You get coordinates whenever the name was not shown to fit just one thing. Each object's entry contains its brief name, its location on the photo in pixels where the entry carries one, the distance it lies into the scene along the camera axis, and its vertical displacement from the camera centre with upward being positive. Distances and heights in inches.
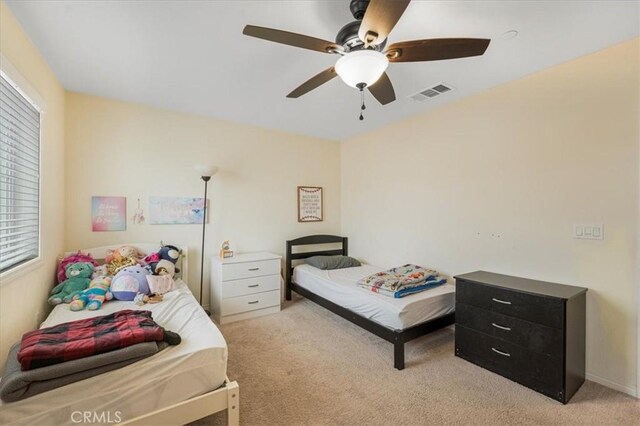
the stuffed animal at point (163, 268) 112.5 -22.8
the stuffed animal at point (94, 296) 85.8 -26.9
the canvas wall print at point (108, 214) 117.8 -1.6
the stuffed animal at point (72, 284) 90.3 -24.2
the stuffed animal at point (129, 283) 95.1 -24.5
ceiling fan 55.5 +34.1
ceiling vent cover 105.4 +46.1
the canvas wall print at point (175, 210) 129.2 +0.3
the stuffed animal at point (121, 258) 108.7 -19.0
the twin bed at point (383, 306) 94.0 -34.7
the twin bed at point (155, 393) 48.5 -33.8
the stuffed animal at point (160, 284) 101.0 -26.2
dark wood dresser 76.3 -34.1
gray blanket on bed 47.5 -28.5
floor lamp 128.9 +14.8
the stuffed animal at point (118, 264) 106.7 -20.5
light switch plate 83.4 -5.1
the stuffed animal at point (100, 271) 104.3 -22.5
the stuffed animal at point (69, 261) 99.4 -18.4
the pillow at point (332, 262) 149.6 -26.5
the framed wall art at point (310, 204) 170.7 +4.6
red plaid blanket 51.1 -25.9
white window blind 66.2 +8.1
